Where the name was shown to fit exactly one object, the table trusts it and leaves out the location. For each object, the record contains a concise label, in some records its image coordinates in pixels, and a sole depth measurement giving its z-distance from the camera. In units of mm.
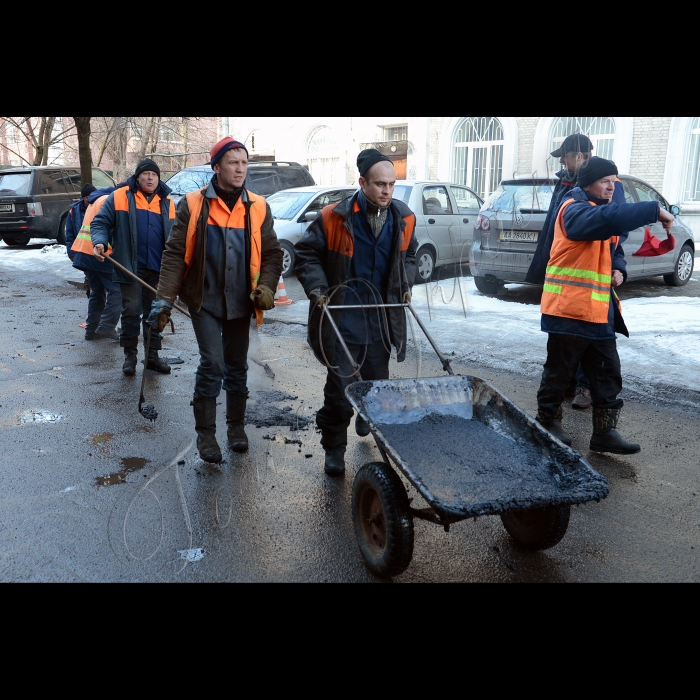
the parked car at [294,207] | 11875
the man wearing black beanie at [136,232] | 6520
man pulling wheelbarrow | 4207
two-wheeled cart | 2977
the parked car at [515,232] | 9633
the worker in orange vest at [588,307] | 4516
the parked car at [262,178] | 13797
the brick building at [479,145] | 16484
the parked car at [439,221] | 11836
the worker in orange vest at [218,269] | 4449
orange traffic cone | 10169
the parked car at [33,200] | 17078
